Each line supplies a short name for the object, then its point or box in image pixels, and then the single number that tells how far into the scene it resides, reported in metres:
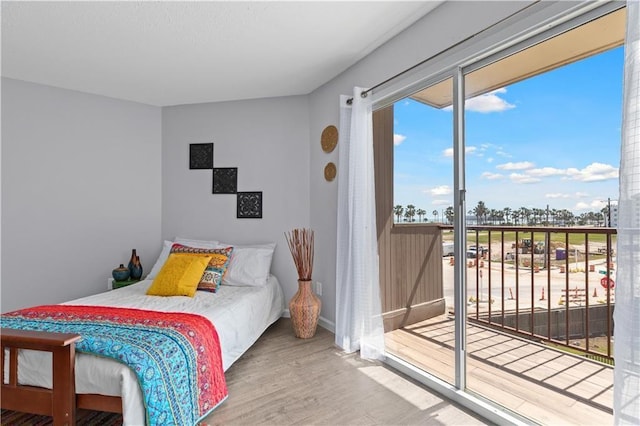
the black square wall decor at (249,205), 3.91
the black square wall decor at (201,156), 4.05
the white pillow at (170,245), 3.54
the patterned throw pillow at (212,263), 3.03
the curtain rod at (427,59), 1.79
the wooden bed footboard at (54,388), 1.62
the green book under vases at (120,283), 3.60
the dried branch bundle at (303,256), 3.22
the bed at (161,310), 1.61
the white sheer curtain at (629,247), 1.22
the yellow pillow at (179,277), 2.83
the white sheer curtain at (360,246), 2.74
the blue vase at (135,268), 3.72
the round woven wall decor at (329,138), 3.34
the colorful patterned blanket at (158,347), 1.64
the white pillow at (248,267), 3.33
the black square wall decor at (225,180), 3.98
